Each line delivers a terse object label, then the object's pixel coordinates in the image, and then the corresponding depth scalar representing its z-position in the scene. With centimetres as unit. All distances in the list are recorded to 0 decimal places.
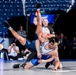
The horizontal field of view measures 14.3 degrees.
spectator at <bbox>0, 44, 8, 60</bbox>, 1243
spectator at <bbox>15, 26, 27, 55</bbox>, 1329
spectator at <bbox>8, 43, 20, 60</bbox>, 1250
